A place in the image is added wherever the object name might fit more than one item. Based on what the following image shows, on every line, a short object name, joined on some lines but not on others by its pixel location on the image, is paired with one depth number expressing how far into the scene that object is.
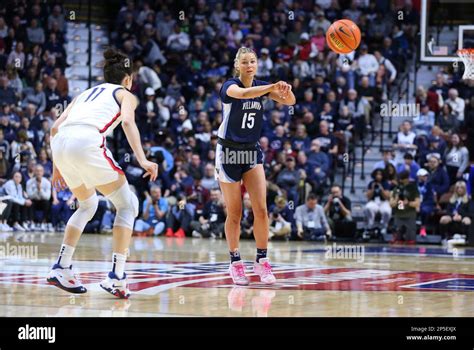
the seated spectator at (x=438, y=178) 18.56
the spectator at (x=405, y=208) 18.08
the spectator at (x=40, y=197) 20.45
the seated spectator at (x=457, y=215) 17.77
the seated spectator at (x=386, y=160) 19.22
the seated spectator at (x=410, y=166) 18.73
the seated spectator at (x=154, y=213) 19.92
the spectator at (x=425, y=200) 18.50
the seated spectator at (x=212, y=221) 19.45
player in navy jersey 9.48
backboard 16.47
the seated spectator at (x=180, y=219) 19.75
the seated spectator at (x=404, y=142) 19.53
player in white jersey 7.84
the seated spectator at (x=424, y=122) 19.92
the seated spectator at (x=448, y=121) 19.53
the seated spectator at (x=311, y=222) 18.58
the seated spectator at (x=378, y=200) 18.66
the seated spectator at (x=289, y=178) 19.28
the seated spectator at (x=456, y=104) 19.80
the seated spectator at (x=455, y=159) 18.88
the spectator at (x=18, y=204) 20.23
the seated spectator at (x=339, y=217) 18.62
